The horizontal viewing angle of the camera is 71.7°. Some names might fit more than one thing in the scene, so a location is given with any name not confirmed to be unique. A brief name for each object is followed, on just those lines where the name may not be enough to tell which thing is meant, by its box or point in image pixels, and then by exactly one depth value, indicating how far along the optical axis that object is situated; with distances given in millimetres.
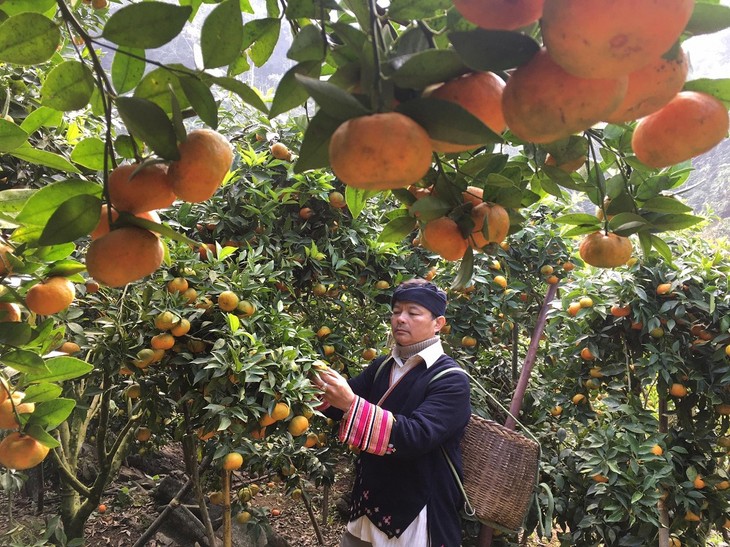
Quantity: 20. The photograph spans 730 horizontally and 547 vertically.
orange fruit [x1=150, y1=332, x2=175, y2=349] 1477
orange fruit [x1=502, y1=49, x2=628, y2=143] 323
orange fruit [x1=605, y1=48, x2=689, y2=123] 342
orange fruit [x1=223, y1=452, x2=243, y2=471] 1596
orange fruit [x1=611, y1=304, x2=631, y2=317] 2330
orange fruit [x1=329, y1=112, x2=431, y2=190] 326
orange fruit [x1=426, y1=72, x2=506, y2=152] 385
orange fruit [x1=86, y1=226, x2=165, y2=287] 464
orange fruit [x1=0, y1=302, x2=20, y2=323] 833
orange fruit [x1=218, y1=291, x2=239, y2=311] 1577
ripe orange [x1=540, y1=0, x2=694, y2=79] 280
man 1604
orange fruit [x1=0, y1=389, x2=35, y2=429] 843
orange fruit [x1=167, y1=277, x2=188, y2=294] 1558
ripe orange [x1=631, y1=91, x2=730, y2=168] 391
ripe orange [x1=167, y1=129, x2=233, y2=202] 468
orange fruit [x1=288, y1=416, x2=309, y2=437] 1523
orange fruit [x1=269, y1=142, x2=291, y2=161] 2273
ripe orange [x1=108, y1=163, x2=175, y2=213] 479
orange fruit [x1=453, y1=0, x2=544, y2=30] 337
